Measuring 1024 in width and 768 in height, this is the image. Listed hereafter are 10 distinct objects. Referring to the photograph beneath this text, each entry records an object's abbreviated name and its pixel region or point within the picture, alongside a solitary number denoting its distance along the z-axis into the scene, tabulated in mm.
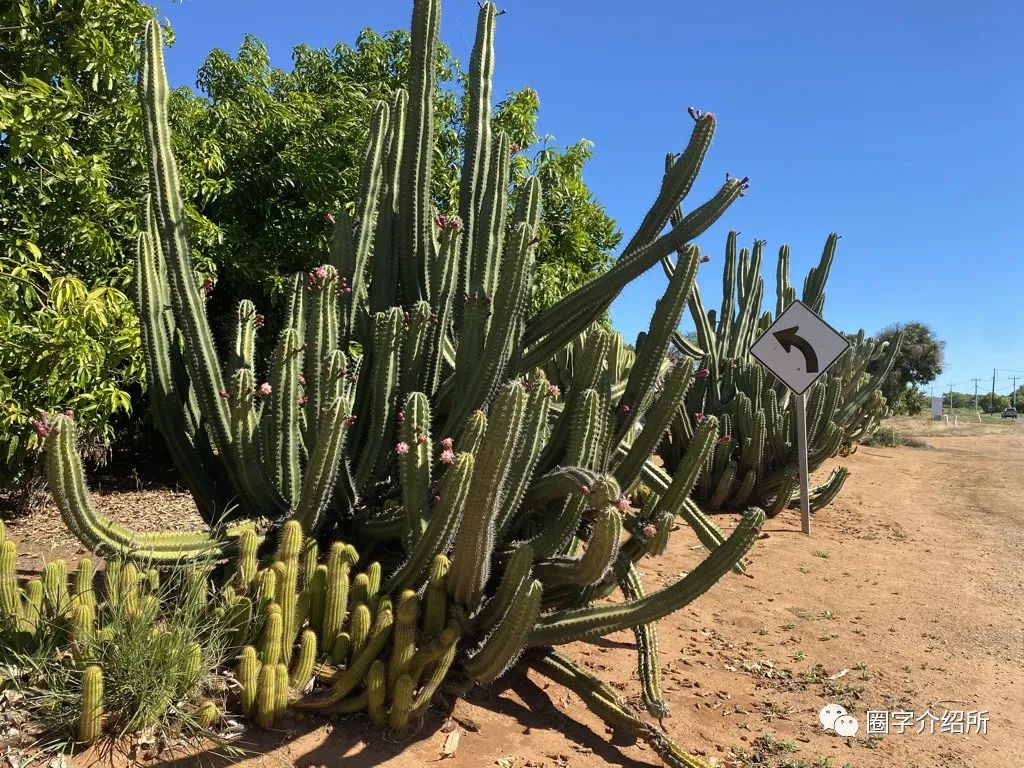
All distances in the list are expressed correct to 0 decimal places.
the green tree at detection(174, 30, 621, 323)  9234
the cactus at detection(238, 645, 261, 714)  3184
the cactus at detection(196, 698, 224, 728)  3107
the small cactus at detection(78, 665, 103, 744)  2879
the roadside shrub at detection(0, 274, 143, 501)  5680
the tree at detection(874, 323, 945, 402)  40406
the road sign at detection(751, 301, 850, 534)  9039
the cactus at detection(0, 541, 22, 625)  3332
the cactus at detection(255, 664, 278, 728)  3180
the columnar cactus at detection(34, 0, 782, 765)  3391
